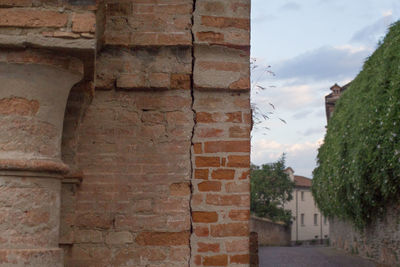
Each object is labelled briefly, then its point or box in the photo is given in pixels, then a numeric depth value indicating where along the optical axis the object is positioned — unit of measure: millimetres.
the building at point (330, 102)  34406
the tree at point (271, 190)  43875
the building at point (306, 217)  56656
